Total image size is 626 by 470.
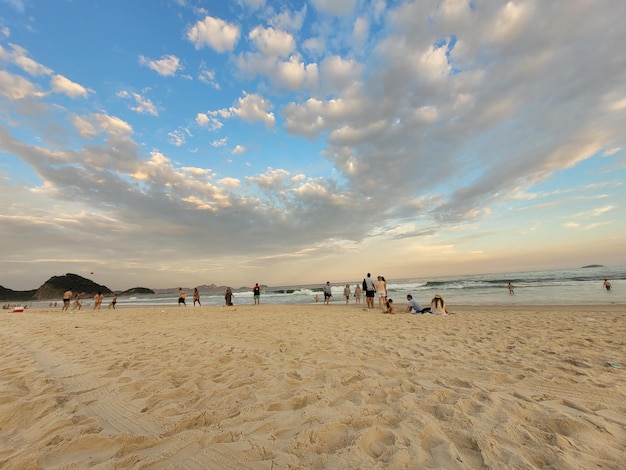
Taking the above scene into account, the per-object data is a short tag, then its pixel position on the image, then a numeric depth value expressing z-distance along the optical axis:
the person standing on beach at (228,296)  24.78
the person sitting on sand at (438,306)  12.56
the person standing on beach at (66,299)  22.23
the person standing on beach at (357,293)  22.76
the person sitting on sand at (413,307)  14.01
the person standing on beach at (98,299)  23.30
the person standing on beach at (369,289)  17.47
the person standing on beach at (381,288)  16.31
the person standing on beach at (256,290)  25.21
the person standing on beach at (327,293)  23.83
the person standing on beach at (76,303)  23.08
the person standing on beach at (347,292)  23.69
